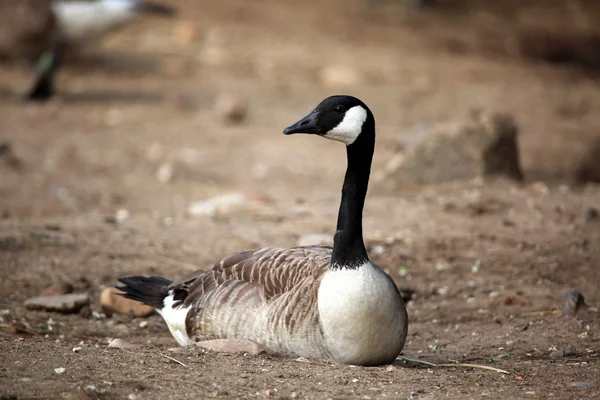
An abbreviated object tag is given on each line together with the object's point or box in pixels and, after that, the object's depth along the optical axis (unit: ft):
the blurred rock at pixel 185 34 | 112.98
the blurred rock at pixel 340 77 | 97.91
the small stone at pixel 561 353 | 36.42
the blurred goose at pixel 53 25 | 89.86
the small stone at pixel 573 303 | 40.50
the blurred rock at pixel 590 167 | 69.72
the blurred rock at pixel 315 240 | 48.62
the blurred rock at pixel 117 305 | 42.29
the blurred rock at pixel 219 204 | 58.49
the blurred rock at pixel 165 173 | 69.97
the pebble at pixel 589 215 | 51.08
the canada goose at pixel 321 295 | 32.14
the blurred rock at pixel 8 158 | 69.21
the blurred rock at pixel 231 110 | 86.28
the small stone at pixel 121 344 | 34.14
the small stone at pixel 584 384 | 31.03
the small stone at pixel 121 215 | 55.04
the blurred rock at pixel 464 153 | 60.85
